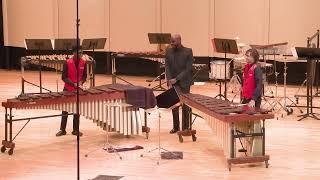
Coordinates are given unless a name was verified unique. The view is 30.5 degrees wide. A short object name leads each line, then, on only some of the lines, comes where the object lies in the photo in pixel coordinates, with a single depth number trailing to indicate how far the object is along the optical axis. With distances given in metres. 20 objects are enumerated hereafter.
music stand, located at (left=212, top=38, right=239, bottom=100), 12.66
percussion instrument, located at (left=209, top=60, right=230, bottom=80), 14.00
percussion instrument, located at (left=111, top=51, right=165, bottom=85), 15.08
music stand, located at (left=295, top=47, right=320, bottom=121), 11.93
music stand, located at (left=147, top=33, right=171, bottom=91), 15.25
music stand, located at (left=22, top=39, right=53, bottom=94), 14.10
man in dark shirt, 11.01
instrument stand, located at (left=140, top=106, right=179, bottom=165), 9.64
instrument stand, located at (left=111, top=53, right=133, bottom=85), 15.13
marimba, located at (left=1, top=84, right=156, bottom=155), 9.70
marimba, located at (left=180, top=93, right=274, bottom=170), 8.55
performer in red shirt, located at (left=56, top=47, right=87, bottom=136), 10.88
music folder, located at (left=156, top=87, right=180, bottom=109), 11.15
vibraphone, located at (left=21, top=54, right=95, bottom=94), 14.67
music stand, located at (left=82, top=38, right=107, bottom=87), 14.54
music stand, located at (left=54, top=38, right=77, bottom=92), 14.34
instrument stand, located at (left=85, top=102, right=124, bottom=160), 9.64
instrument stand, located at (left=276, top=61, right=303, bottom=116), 13.30
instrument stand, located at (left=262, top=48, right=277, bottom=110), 13.72
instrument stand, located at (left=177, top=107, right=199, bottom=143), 10.69
